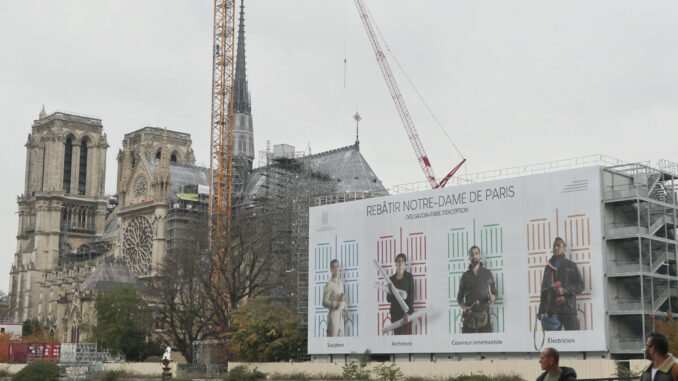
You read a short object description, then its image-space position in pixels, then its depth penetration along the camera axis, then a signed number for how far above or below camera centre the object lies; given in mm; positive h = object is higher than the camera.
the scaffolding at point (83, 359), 61844 -2361
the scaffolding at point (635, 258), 51500 +4427
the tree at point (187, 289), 78688 +3839
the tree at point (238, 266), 77375 +5918
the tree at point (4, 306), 139125 +3577
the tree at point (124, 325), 87375 +614
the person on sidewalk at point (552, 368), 11625 -410
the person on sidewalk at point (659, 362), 11250 -308
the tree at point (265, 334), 66312 -111
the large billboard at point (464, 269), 52312 +3995
